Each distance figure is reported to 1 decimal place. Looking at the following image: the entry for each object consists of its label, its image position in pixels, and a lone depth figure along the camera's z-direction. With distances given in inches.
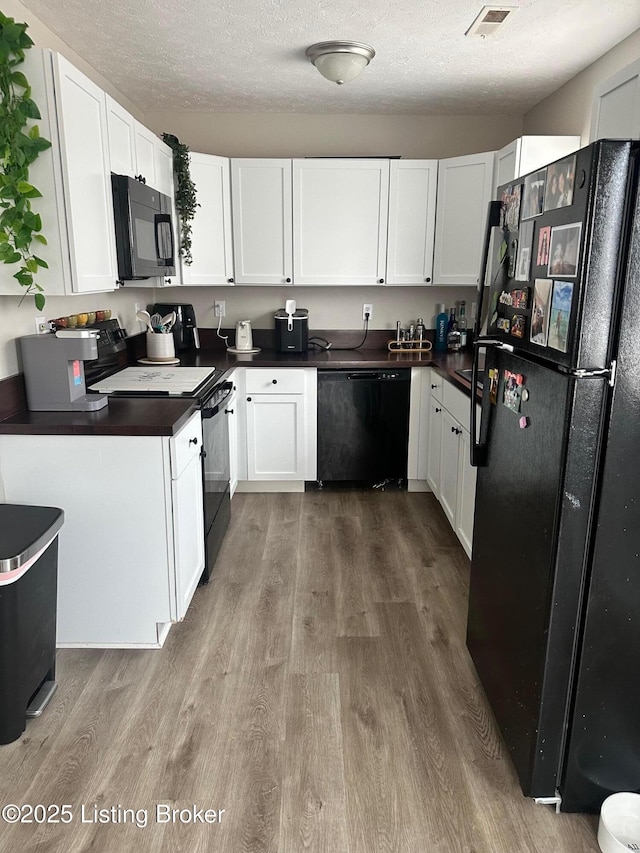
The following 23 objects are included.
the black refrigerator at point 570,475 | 53.9
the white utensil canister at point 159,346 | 140.3
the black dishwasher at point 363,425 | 154.2
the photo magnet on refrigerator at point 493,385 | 77.3
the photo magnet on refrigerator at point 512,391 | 69.6
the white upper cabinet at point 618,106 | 76.9
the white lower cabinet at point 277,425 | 153.0
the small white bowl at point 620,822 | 61.1
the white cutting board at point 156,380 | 109.4
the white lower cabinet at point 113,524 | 87.4
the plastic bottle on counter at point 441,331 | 167.6
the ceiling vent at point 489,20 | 95.9
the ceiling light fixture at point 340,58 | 111.3
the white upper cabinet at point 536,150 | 126.1
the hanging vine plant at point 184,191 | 142.6
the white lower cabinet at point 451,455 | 119.0
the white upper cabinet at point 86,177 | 83.4
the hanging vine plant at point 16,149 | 77.0
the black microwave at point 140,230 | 103.1
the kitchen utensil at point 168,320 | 141.9
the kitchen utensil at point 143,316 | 131.6
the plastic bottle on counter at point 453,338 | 167.0
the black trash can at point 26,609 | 70.9
